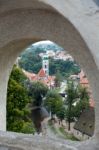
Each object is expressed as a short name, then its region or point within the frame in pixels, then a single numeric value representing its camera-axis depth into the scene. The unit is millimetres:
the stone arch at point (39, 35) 3824
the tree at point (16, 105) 8602
